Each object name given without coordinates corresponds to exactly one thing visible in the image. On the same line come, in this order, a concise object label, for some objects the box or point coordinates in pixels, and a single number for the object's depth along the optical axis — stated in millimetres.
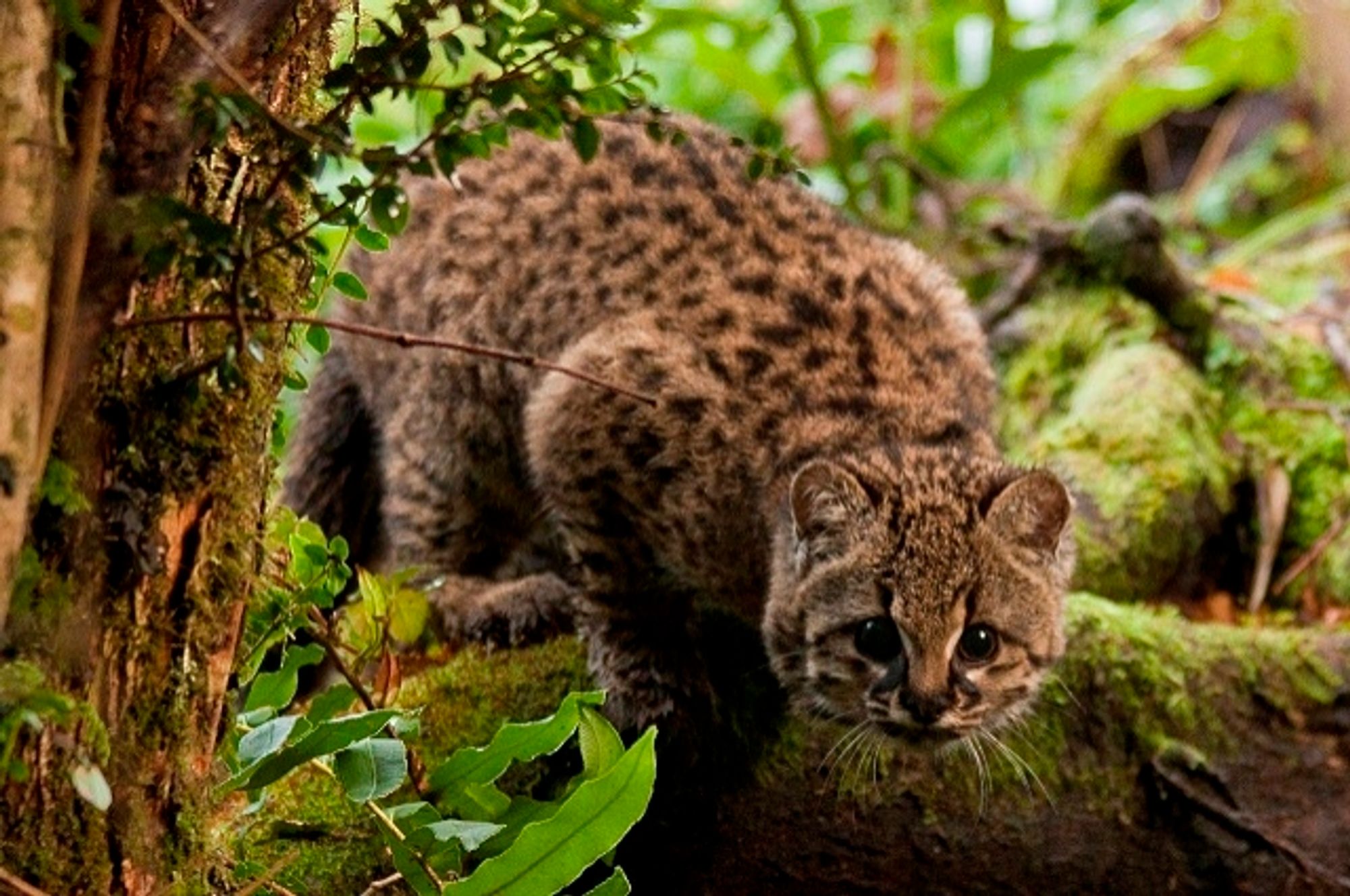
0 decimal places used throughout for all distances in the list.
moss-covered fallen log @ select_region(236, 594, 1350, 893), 8492
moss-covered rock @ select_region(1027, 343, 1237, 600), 11687
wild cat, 8125
